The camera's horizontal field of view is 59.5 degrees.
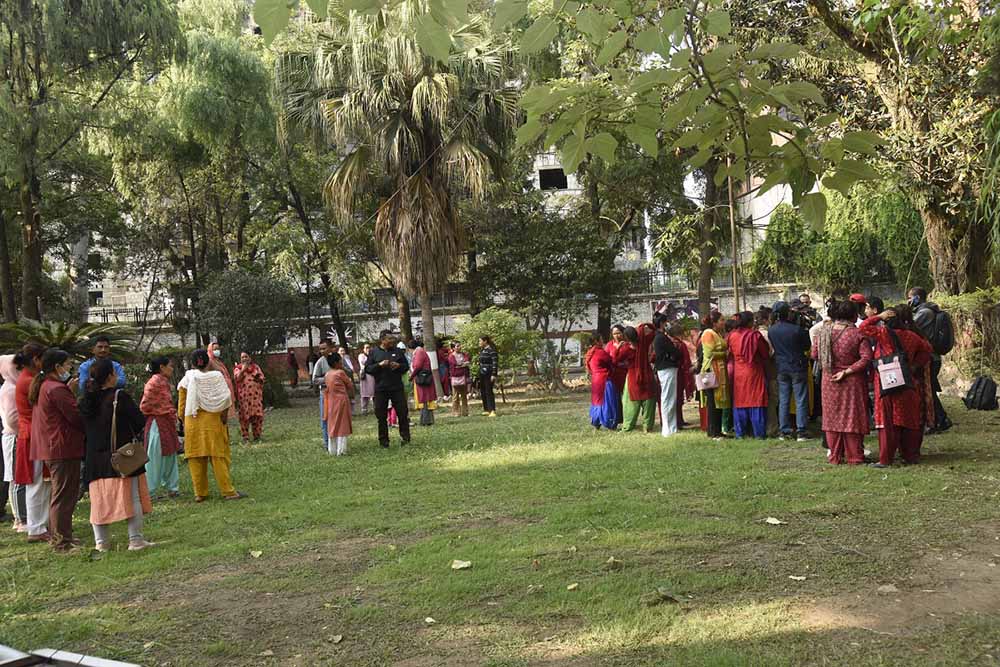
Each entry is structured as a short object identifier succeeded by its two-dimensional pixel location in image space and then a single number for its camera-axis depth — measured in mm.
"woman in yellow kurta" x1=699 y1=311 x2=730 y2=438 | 11477
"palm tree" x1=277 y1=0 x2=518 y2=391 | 18281
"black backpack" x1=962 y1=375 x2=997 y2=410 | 12383
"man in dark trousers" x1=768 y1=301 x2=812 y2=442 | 10812
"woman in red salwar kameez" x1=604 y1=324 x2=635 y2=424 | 13531
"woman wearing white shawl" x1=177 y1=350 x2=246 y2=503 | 9047
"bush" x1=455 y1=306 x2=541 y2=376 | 20969
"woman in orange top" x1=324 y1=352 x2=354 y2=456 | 12297
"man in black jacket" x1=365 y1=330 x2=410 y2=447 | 12828
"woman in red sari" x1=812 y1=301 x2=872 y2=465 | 8922
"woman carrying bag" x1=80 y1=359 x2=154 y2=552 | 7000
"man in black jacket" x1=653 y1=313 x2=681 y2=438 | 12070
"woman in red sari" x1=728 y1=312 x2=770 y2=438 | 11055
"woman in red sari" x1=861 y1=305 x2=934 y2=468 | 8695
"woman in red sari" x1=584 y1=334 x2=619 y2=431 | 13781
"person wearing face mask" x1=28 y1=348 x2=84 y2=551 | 7156
